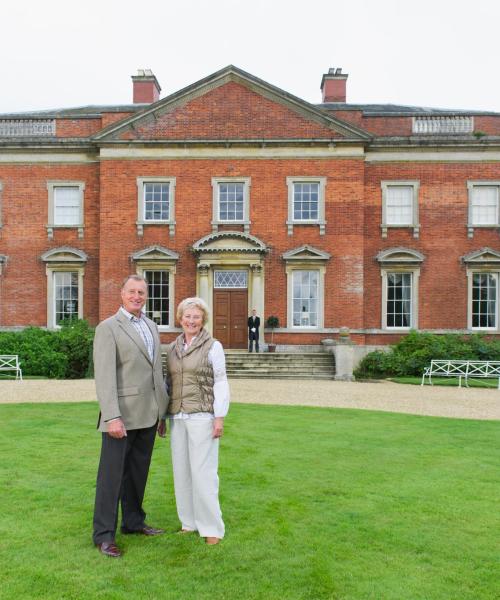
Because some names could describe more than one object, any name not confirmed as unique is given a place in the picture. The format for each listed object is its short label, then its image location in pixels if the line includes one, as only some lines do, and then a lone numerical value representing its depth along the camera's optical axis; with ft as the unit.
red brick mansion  74.90
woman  17.39
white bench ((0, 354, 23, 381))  62.90
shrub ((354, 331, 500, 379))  70.33
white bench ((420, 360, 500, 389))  61.40
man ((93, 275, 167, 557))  16.75
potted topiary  74.33
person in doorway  72.40
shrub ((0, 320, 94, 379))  66.90
